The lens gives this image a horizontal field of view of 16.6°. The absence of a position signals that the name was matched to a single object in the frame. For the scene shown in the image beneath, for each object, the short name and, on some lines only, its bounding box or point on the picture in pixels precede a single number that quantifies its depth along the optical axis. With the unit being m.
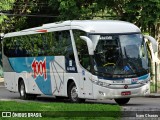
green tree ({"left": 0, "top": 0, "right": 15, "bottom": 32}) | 42.53
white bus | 20.27
